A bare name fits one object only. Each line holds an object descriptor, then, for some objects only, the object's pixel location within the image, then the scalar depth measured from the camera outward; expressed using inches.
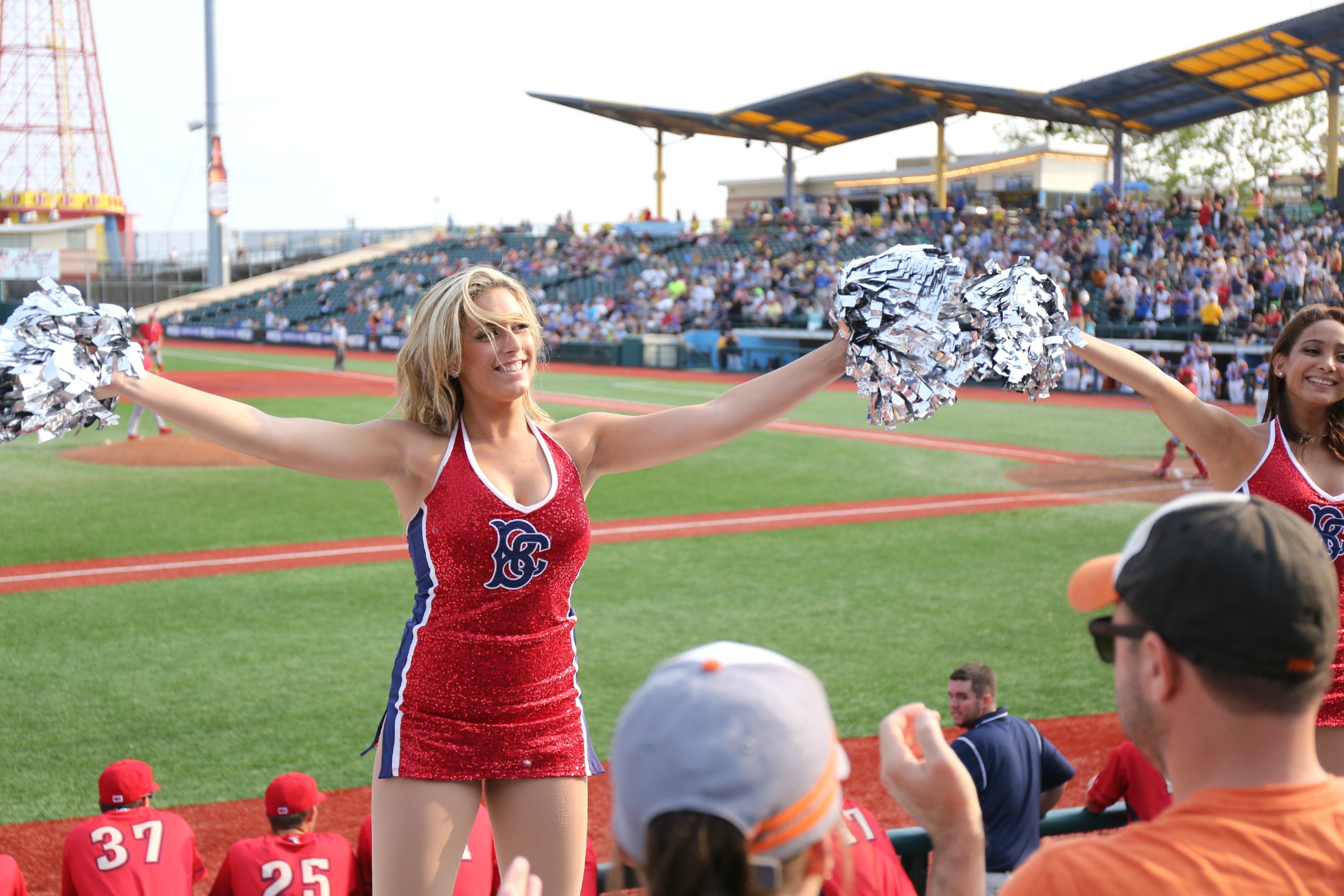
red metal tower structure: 2194.9
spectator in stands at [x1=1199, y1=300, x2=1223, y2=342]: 879.7
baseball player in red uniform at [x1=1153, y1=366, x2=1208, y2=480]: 515.2
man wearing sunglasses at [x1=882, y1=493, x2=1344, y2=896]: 51.5
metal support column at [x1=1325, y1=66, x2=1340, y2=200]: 1010.1
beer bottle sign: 1716.3
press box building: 1865.2
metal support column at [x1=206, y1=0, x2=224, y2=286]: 1583.4
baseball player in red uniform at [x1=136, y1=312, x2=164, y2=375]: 669.3
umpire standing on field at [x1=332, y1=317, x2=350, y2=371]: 1149.7
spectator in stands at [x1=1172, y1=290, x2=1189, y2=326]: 936.9
